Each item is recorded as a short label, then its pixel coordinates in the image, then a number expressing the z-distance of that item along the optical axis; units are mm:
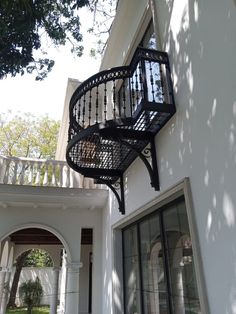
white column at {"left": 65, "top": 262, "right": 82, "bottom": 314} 5062
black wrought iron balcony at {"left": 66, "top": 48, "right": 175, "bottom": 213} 2834
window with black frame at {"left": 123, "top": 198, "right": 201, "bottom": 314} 2492
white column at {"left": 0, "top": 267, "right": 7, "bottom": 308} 7005
